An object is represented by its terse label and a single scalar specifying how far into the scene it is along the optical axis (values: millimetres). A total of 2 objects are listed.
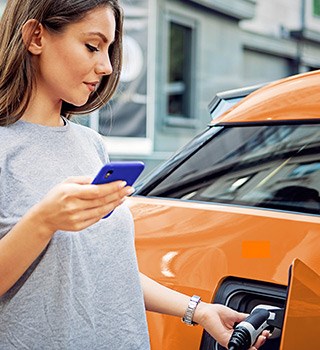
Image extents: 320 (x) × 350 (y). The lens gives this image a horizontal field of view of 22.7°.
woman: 1473
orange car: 2230
